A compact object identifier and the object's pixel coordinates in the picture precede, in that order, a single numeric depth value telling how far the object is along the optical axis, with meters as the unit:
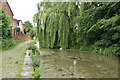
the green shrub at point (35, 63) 4.12
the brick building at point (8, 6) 16.94
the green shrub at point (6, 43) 9.99
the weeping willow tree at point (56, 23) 11.32
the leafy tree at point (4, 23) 9.97
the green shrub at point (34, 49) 8.13
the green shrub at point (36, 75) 3.18
